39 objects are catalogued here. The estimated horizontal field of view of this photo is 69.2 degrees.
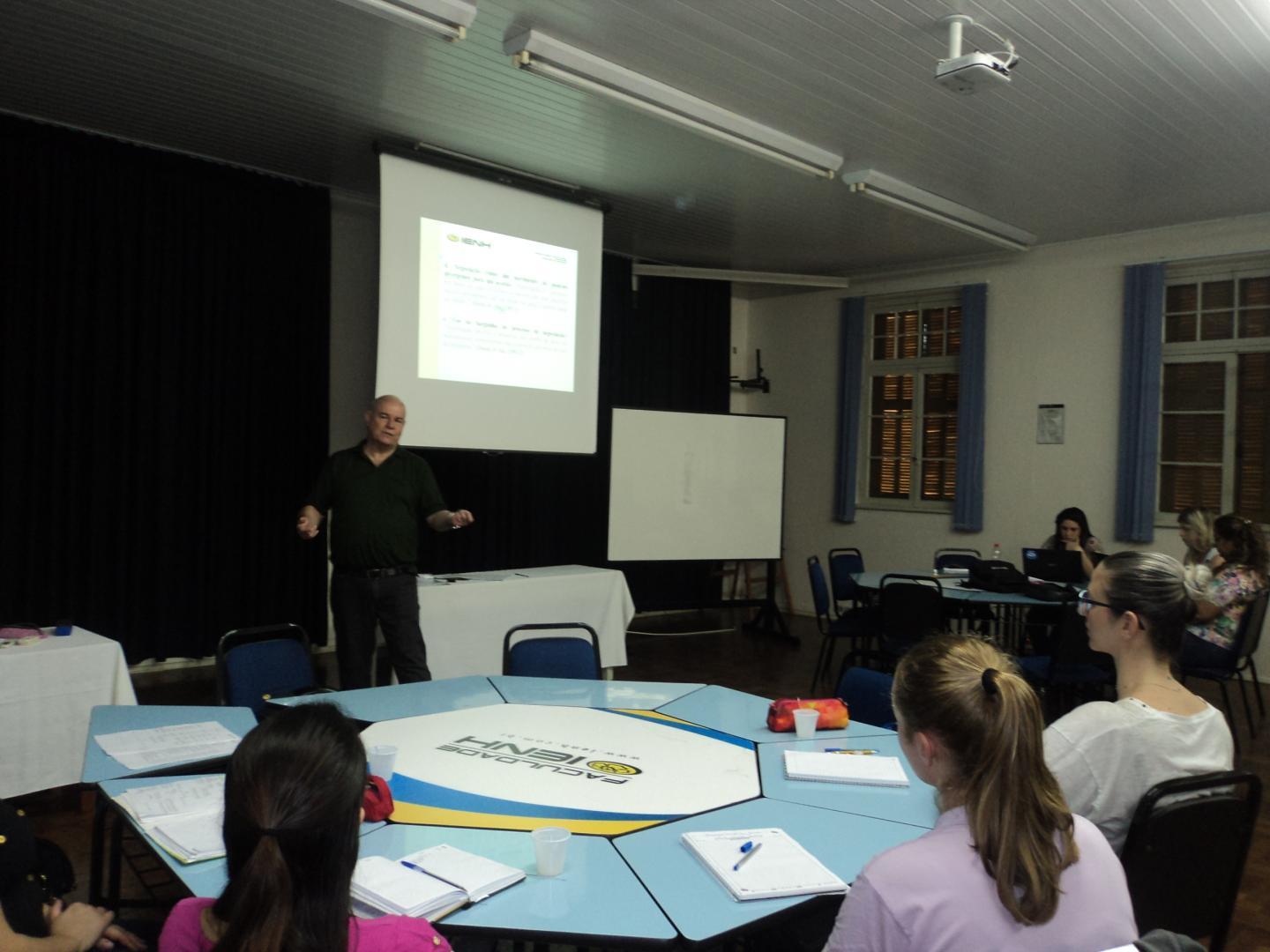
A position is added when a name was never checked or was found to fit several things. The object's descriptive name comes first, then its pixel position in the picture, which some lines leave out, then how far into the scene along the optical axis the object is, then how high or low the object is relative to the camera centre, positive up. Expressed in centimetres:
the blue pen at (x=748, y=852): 166 -73
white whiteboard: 704 -24
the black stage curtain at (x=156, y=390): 502 +32
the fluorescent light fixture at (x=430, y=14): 348 +168
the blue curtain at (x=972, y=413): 764 +42
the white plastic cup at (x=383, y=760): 201 -68
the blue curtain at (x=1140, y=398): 670 +52
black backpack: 510 -64
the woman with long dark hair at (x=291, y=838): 104 -46
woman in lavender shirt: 115 -51
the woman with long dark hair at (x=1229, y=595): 455 -61
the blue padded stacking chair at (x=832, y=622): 559 -99
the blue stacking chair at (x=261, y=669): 294 -74
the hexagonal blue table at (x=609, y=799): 152 -75
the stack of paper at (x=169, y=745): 219 -75
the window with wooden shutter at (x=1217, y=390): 645 +59
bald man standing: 412 -44
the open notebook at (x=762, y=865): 158 -73
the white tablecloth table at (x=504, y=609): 492 -92
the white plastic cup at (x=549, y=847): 160 -69
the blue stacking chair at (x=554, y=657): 347 -78
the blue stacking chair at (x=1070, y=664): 439 -98
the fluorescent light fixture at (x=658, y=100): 396 +171
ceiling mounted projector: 356 +155
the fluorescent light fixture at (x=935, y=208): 564 +170
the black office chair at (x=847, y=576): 614 -83
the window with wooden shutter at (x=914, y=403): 803 +54
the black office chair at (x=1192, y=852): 166 -70
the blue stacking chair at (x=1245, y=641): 453 -85
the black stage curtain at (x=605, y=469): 708 -13
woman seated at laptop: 582 -42
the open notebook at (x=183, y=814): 170 -74
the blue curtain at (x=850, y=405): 844 +51
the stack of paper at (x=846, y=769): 216 -74
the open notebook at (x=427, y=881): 149 -73
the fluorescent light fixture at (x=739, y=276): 807 +162
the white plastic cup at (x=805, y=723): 252 -72
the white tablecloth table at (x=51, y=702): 338 -100
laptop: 536 -58
